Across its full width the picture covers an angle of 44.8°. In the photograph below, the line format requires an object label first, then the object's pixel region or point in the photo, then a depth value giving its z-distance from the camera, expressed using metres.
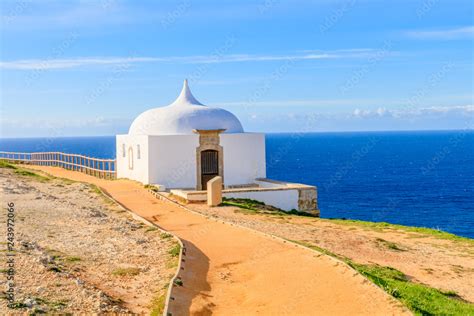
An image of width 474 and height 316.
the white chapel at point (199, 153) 26.73
